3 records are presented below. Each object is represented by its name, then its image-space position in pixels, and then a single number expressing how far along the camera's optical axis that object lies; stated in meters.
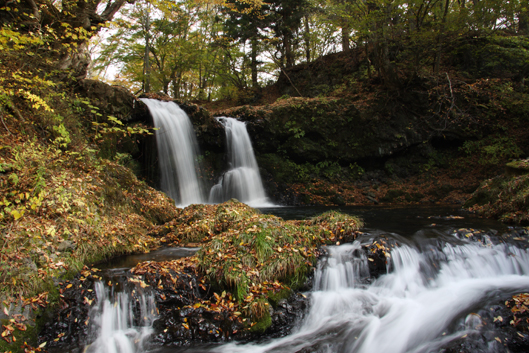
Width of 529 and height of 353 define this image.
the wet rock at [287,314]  3.69
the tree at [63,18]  6.30
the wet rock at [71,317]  3.16
